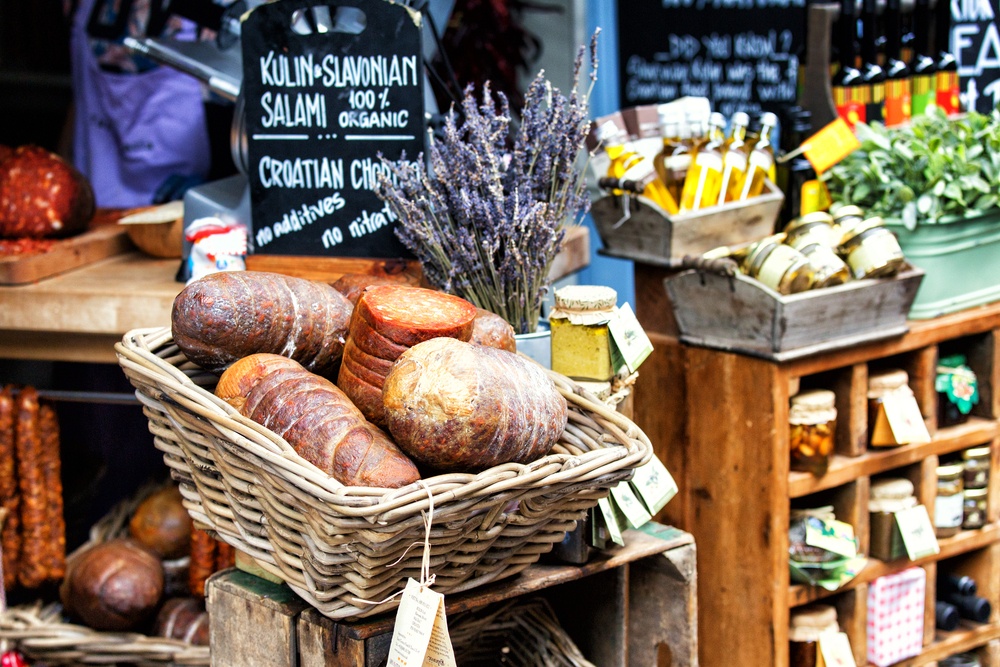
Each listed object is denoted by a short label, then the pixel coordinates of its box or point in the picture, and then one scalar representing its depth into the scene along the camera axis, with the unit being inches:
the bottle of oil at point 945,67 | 98.3
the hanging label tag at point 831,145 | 84.4
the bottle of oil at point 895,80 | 94.8
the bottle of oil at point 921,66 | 96.4
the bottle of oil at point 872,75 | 93.3
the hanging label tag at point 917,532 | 81.6
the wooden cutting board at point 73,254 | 84.3
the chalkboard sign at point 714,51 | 126.4
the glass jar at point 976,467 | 87.8
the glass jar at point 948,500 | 85.7
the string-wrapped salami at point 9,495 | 85.1
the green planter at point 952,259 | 83.7
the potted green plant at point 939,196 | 82.7
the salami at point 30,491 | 85.3
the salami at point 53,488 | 86.6
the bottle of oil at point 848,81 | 92.1
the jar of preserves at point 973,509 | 88.3
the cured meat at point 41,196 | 94.3
